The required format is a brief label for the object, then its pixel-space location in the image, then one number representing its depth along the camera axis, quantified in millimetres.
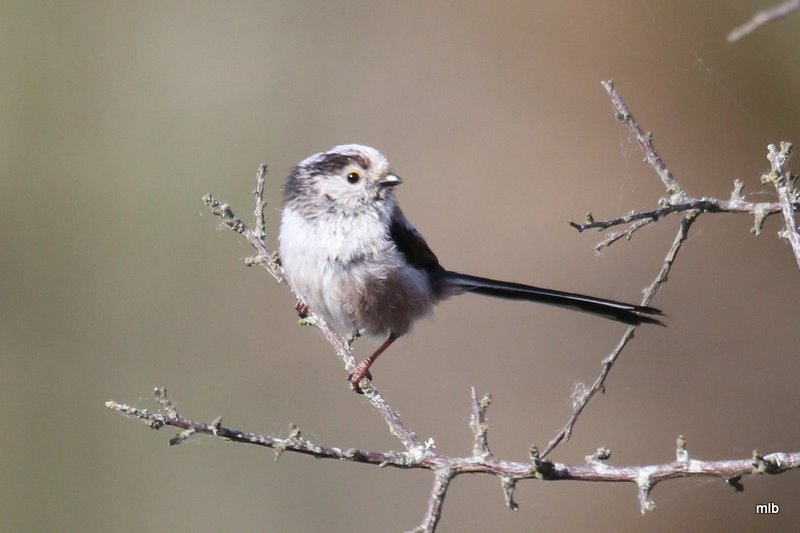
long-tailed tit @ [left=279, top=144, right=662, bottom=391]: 8305
